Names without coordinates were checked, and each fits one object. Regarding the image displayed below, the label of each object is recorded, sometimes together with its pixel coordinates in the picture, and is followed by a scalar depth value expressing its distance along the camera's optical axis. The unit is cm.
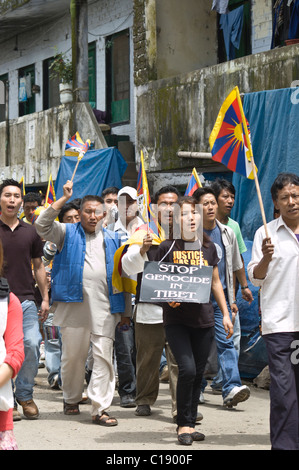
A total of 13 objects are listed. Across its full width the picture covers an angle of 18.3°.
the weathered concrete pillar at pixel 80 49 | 1895
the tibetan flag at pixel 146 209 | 741
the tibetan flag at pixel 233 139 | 699
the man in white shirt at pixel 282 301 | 588
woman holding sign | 675
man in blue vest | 789
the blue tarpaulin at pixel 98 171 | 1666
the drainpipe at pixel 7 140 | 2348
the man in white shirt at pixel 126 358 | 852
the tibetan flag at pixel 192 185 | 992
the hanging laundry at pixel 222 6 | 1522
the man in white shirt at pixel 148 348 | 803
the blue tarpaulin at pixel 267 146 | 1112
